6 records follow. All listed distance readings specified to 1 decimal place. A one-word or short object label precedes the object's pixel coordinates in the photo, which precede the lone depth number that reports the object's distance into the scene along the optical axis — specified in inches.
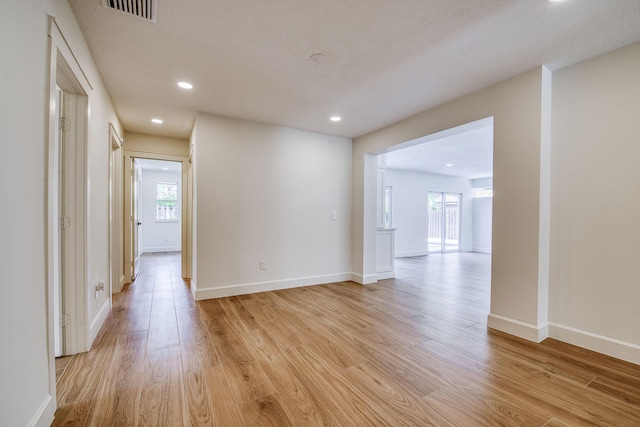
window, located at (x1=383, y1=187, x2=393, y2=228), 311.5
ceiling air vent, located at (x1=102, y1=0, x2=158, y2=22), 66.4
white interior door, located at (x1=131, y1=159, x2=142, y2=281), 177.3
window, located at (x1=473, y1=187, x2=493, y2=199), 366.3
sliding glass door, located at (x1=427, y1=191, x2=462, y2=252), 358.9
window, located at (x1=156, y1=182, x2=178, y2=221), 333.7
